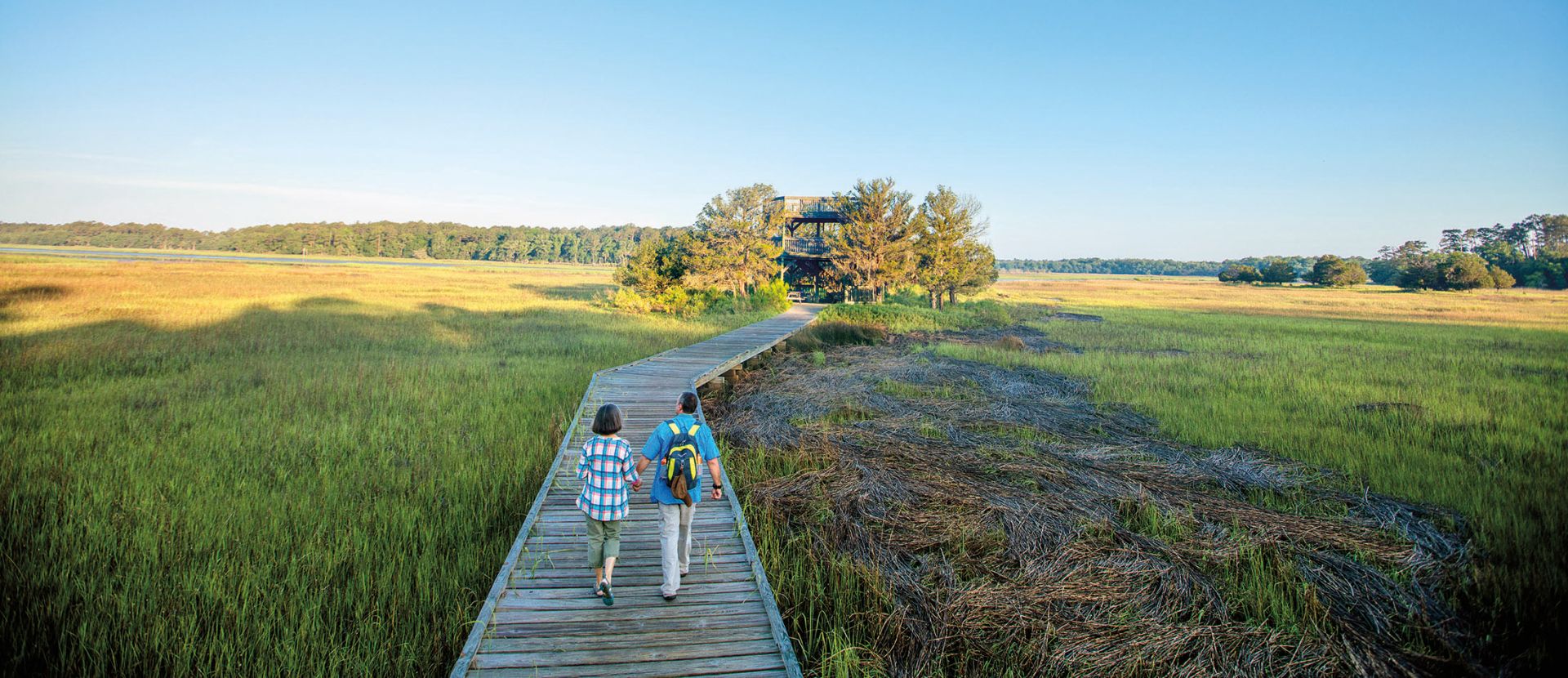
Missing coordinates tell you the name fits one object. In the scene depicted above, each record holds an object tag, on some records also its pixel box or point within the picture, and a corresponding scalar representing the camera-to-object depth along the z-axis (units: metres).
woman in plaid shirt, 4.29
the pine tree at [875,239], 30.92
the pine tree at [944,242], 32.44
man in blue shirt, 4.32
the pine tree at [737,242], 31.73
